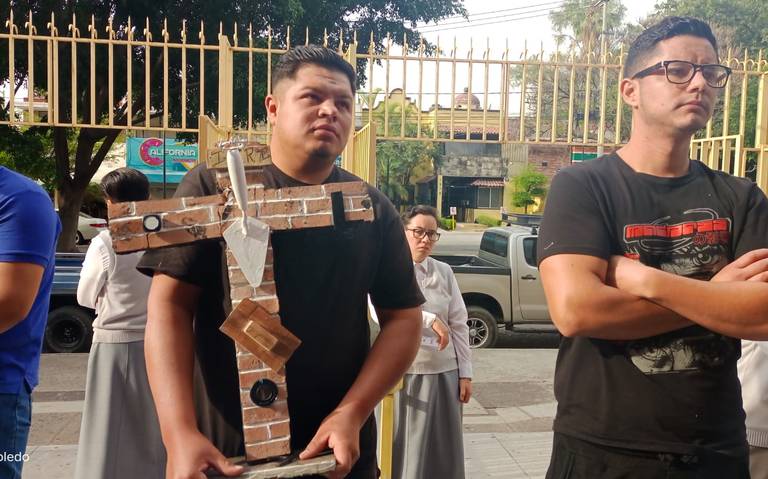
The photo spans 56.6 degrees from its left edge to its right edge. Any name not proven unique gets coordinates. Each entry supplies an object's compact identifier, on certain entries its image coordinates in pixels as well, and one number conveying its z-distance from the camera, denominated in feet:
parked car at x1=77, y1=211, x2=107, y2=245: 77.30
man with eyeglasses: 6.12
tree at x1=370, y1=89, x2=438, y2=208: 151.64
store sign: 95.20
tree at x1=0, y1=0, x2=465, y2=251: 39.32
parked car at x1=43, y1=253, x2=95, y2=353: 26.14
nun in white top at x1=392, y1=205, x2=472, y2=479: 13.55
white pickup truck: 30.86
